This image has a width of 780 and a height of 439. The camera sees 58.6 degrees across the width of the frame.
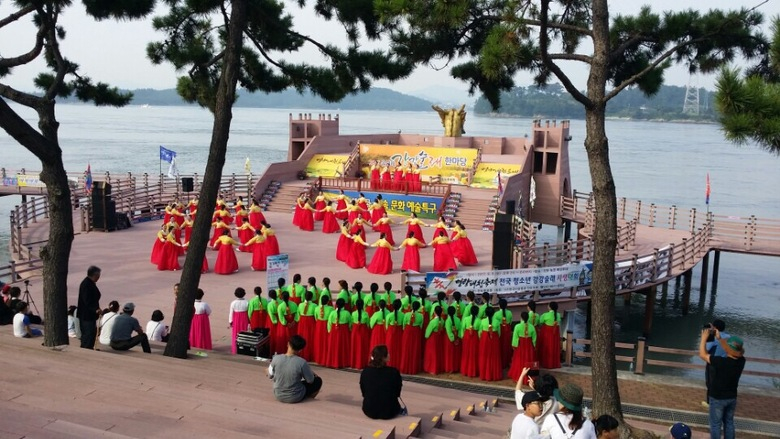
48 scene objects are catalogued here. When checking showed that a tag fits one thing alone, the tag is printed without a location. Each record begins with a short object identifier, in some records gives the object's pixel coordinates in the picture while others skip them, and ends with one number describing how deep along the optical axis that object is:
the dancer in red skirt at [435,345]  11.41
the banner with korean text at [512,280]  13.41
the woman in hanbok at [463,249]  18.03
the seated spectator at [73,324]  10.21
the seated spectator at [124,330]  8.67
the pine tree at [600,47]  7.85
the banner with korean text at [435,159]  29.28
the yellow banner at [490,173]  27.71
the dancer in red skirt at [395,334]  11.26
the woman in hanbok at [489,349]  11.22
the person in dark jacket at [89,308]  8.95
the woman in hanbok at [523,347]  11.24
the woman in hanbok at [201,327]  11.29
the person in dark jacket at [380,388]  6.73
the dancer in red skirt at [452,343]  11.32
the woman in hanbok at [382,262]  16.98
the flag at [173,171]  27.82
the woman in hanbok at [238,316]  11.79
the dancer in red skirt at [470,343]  11.31
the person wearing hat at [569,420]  5.29
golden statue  34.16
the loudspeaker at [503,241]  15.57
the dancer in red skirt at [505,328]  11.27
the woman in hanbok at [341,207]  23.36
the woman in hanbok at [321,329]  11.43
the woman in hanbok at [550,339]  11.65
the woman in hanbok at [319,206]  23.55
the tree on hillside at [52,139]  8.38
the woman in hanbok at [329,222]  22.52
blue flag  28.44
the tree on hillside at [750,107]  6.35
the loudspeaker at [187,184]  24.65
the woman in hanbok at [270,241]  17.52
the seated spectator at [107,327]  8.79
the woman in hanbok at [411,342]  11.37
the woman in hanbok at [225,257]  16.78
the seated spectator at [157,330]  10.44
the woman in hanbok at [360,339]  11.37
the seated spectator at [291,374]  7.07
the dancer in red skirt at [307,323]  11.55
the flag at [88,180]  27.72
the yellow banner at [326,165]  30.45
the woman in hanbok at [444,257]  17.12
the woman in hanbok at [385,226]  19.61
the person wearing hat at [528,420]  5.30
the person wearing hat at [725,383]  7.87
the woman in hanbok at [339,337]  11.29
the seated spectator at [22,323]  9.34
